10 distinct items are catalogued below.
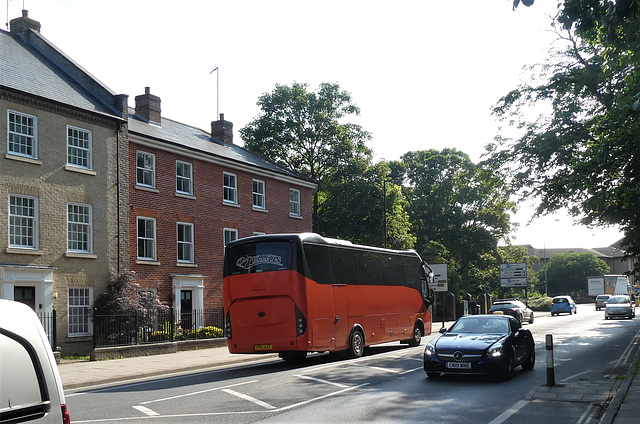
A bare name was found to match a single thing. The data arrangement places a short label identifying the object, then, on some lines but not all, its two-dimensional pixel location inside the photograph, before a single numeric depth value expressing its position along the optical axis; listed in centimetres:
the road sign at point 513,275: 5666
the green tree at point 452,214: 6412
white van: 362
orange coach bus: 1783
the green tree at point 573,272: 13100
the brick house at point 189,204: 2903
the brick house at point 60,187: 2300
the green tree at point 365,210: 4919
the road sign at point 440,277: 3747
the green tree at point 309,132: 5344
